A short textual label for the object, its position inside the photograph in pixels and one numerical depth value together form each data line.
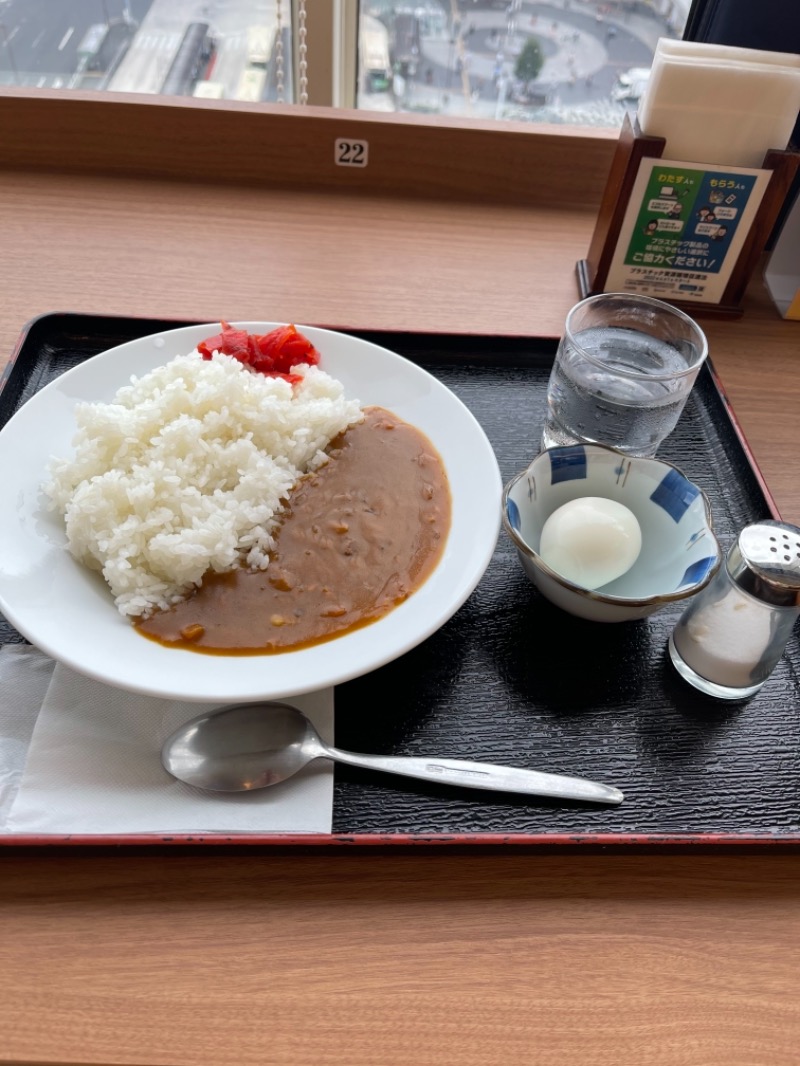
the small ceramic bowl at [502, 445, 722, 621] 0.37
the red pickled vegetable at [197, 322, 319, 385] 0.49
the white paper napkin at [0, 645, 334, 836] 0.32
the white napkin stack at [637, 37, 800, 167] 0.52
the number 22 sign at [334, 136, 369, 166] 0.71
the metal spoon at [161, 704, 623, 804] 0.33
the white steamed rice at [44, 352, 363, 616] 0.38
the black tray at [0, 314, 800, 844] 0.33
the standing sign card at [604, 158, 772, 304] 0.55
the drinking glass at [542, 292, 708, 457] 0.44
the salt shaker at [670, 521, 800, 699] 0.34
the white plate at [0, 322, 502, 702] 0.34
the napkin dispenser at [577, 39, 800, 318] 0.53
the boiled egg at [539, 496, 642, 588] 0.38
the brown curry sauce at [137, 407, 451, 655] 0.37
